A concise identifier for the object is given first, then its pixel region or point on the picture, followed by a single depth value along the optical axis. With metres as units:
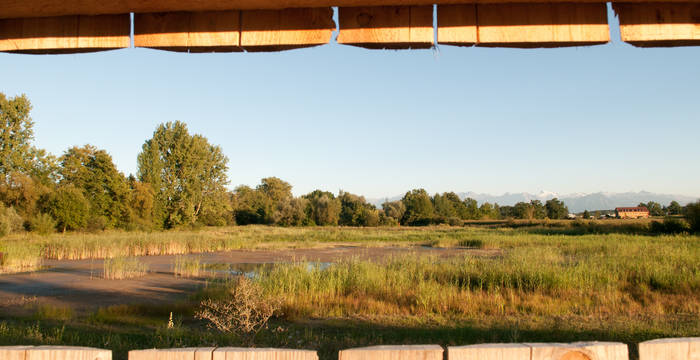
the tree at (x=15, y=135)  33.88
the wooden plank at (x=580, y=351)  1.23
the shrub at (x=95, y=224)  34.26
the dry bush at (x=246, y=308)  5.57
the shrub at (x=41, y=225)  28.84
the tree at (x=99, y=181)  38.06
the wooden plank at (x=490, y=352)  1.18
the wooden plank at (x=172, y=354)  1.18
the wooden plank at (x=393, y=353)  1.16
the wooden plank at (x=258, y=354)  1.18
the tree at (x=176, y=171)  46.38
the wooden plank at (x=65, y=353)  1.18
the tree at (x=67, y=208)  31.83
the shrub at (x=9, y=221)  25.58
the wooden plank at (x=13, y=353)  1.21
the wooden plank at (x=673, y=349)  1.22
